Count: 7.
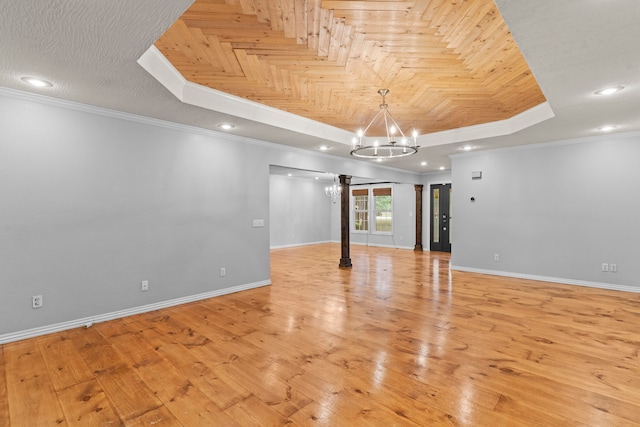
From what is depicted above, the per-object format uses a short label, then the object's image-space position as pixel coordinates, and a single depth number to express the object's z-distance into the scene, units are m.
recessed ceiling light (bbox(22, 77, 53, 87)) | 2.83
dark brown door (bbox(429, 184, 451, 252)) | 9.52
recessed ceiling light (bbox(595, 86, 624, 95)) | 3.10
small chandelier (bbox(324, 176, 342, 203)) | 11.39
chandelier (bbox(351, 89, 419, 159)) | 3.69
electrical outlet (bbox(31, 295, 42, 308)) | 3.21
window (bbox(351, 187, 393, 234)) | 11.19
